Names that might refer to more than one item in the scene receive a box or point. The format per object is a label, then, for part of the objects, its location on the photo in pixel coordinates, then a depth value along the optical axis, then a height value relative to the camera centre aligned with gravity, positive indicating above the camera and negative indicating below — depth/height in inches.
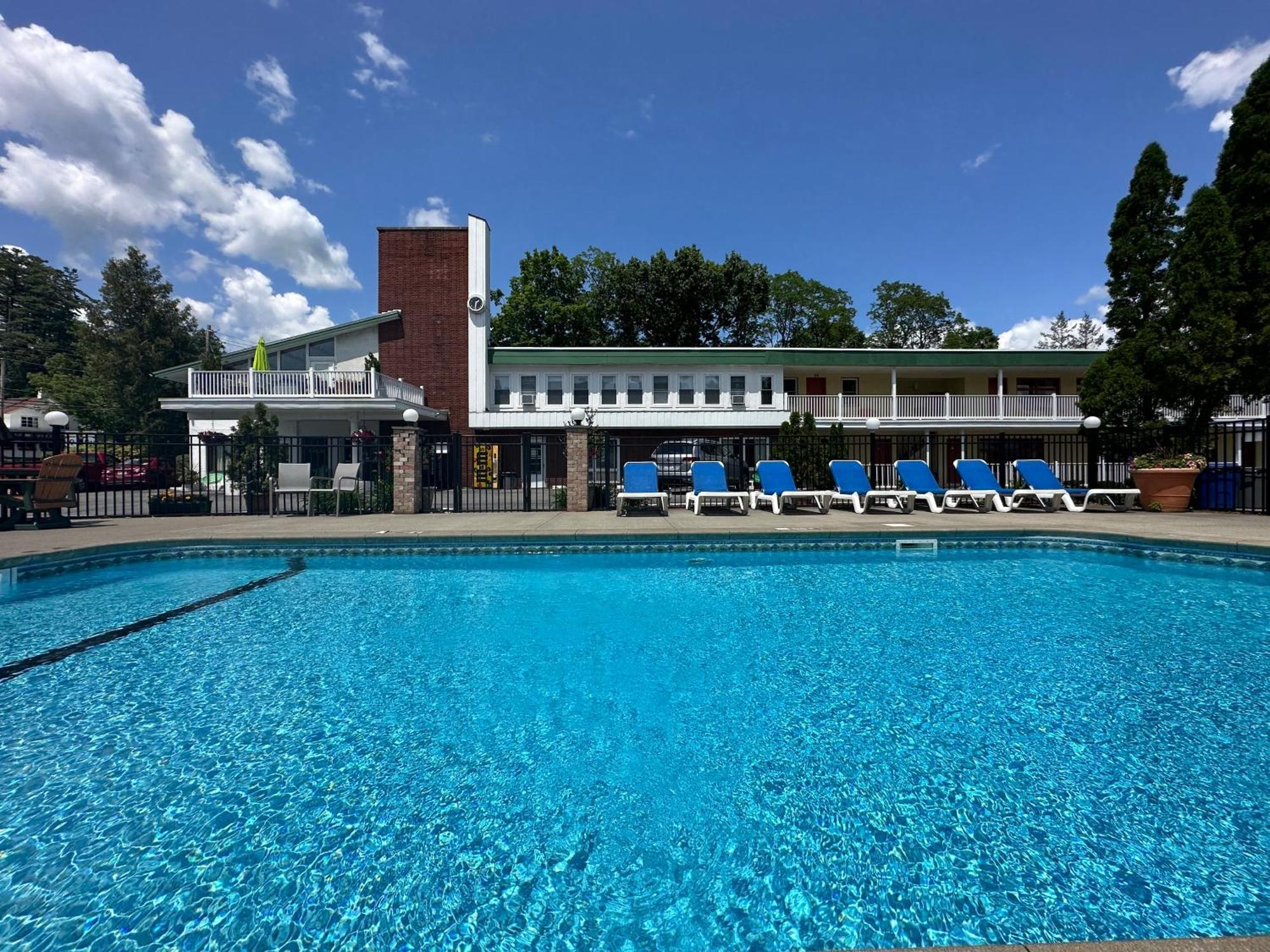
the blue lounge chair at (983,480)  554.6 +3.4
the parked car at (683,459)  737.0 +35.0
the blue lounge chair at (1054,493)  546.0 -9.7
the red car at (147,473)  935.2 +27.1
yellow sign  922.4 +35.6
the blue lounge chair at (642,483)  529.3 +2.5
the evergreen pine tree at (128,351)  1590.8 +401.5
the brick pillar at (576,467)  553.9 +18.8
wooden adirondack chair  433.4 -3.0
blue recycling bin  529.3 -4.6
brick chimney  1077.8 +331.9
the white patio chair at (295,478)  538.3 +9.8
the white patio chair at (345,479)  534.0 +9.4
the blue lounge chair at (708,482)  556.7 +3.4
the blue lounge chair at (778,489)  546.9 -4.6
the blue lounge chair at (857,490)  547.8 -5.7
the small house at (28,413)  1729.8 +242.5
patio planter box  543.8 -16.5
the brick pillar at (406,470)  541.3 +16.9
